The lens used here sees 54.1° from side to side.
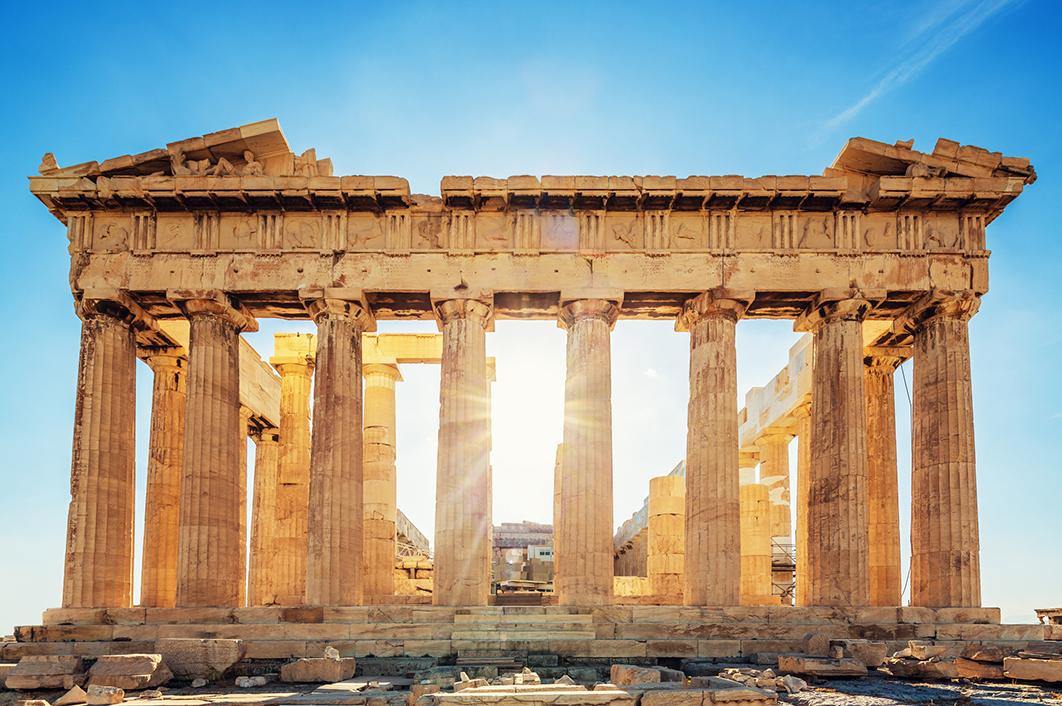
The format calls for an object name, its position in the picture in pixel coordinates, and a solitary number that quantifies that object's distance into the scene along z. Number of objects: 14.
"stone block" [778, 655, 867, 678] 16.53
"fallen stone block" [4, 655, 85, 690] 16.08
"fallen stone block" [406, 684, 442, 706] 13.48
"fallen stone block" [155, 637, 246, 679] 17.06
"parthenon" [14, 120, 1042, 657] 22.84
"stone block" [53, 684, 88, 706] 14.15
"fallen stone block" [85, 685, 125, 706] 14.03
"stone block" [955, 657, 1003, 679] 17.03
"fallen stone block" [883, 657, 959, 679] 16.58
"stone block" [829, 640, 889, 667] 17.95
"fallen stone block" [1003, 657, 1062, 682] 16.09
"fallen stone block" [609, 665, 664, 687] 14.55
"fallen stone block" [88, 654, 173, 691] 15.46
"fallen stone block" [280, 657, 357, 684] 16.48
